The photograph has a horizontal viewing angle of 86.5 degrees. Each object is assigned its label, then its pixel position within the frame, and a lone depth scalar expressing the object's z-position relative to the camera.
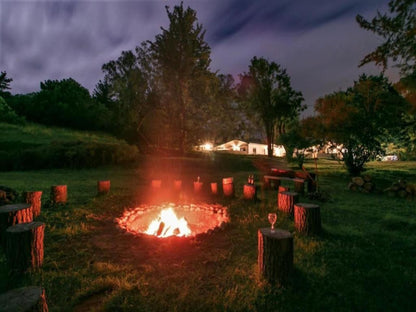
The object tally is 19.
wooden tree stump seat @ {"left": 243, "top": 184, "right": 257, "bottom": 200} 8.26
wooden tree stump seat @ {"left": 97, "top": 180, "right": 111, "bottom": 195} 8.90
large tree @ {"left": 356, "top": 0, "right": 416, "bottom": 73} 10.91
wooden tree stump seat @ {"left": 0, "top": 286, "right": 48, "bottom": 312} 2.05
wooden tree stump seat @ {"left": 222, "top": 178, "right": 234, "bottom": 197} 8.91
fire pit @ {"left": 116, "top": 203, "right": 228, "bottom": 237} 6.19
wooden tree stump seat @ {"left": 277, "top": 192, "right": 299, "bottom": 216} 6.72
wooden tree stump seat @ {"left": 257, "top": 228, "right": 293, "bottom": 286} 3.42
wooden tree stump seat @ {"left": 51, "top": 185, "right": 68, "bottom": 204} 7.55
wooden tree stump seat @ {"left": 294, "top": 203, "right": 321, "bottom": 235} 5.21
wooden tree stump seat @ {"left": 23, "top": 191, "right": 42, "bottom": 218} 6.36
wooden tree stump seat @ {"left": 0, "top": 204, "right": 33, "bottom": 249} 4.50
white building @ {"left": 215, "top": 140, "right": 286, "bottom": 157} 57.57
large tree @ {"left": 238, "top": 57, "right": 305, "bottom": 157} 34.06
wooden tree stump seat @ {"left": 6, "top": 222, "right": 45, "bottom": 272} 3.59
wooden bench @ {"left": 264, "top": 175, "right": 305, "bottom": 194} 9.76
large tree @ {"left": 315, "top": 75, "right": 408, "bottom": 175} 12.43
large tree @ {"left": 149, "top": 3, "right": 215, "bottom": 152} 22.50
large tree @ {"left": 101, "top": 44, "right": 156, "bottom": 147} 23.16
